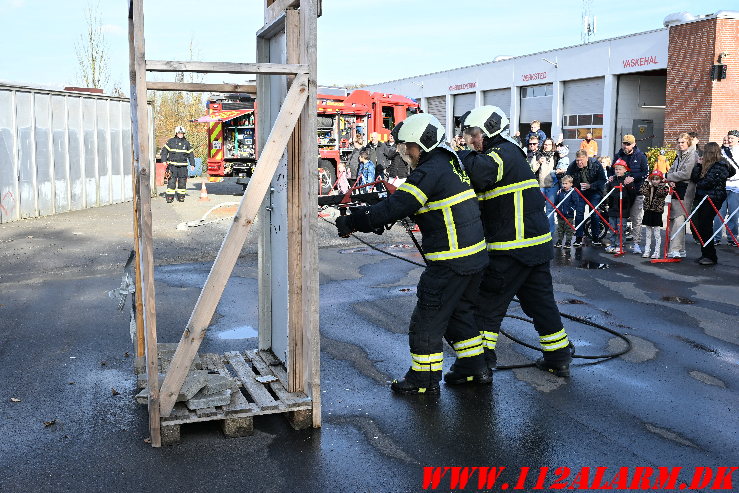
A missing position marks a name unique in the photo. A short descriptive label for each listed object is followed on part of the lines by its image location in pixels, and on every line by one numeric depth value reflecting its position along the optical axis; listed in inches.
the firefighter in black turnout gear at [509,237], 222.4
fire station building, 999.0
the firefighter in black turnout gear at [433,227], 202.8
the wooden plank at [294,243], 188.9
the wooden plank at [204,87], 209.2
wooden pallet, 179.3
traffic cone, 812.0
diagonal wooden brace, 174.2
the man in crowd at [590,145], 755.4
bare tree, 1182.3
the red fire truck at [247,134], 865.5
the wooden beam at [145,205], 165.0
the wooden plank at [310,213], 175.9
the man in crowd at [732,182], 474.9
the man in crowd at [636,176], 481.7
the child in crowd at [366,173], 786.8
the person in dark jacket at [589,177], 481.7
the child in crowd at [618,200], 478.9
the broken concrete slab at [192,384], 183.8
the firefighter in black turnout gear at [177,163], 782.5
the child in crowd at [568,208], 481.4
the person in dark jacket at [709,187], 429.4
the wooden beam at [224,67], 166.9
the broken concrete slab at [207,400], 183.0
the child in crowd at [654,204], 441.4
